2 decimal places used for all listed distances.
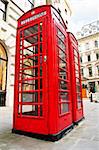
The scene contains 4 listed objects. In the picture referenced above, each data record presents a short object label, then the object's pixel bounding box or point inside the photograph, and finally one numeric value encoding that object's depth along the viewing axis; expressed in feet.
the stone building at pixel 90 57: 71.59
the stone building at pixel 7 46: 17.98
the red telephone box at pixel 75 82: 8.16
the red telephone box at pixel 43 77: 5.73
